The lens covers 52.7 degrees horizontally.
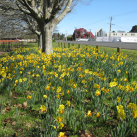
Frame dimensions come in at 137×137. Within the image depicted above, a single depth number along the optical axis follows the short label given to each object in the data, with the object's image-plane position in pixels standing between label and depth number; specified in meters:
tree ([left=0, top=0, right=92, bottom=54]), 7.69
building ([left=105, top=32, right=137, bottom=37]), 70.62
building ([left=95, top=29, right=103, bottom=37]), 91.50
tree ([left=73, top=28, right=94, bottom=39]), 78.81
